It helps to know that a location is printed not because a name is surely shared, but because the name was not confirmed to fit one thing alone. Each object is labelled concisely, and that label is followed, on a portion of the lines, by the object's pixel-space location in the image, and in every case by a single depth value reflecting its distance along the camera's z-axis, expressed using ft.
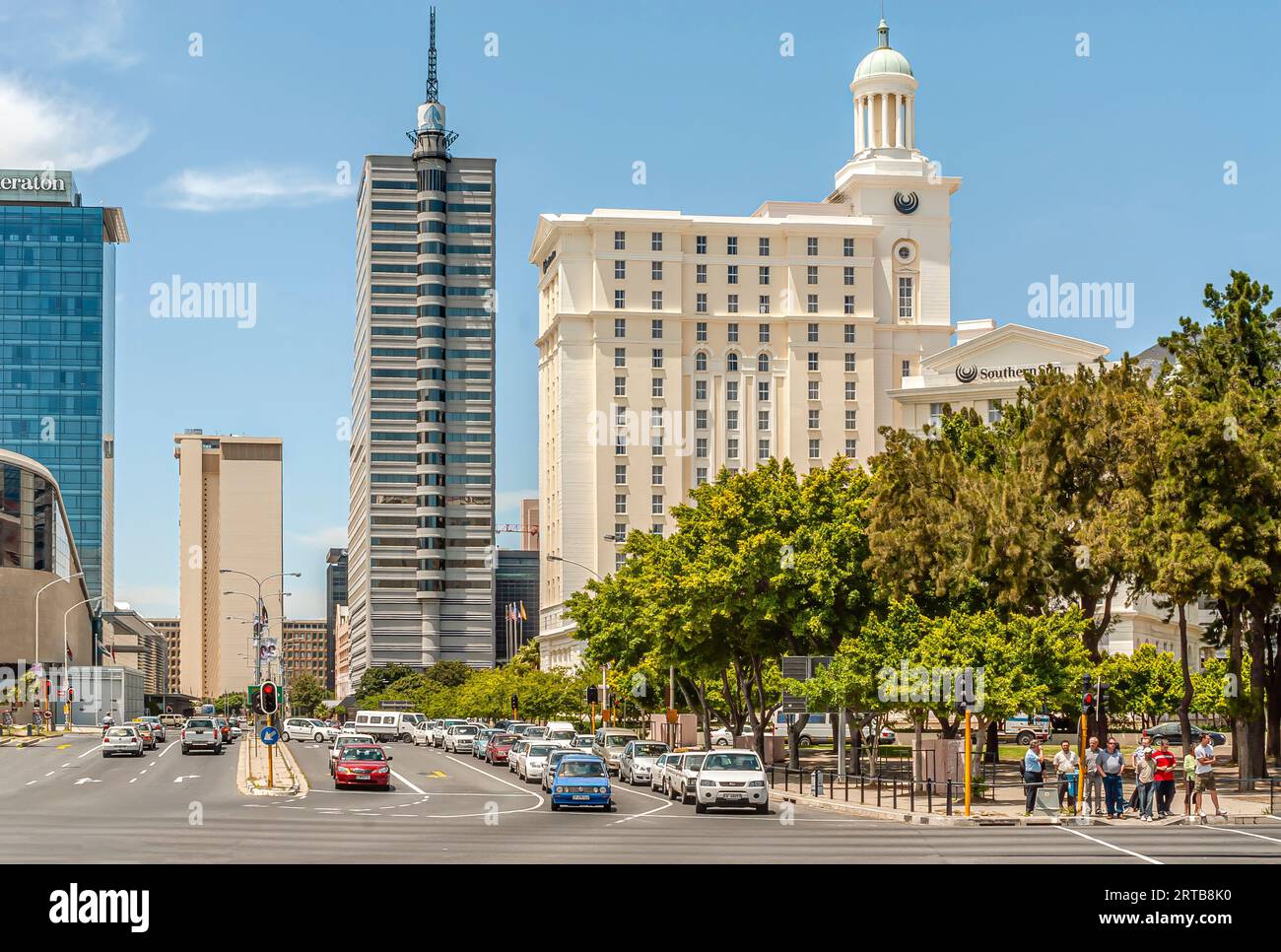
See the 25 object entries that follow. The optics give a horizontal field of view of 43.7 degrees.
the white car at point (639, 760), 177.47
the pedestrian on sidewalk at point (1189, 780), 125.26
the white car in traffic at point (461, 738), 274.16
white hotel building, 504.02
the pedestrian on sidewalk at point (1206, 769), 124.06
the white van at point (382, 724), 341.82
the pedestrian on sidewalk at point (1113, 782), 125.29
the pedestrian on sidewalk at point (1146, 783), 125.49
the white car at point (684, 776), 147.02
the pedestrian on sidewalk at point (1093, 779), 130.93
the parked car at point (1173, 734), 256.68
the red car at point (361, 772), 157.07
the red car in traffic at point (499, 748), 225.15
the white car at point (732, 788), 134.00
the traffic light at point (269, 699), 142.61
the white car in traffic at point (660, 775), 163.17
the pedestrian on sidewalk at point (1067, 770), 127.85
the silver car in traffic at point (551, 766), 161.79
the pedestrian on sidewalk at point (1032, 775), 127.34
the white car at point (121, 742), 243.40
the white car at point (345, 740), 172.04
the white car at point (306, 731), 323.16
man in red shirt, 127.34
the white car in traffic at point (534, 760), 181.27
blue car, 133.49
